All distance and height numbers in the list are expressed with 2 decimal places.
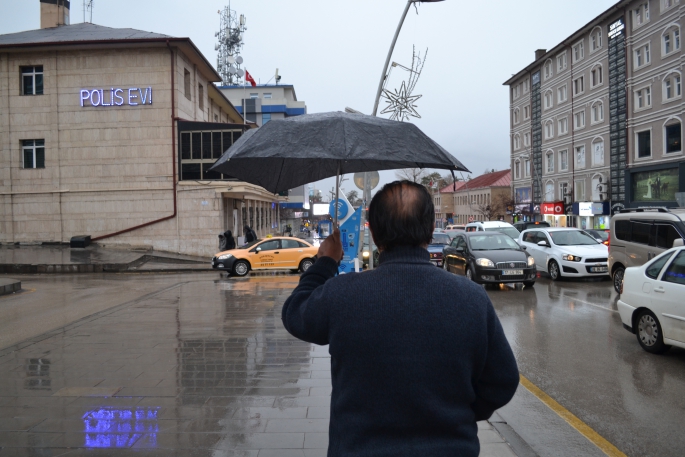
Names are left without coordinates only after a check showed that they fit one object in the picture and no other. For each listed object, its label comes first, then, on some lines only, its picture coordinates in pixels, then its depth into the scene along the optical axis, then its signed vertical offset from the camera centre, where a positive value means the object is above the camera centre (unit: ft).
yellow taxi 70.90 -3.41
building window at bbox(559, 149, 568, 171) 174.29 +19.51
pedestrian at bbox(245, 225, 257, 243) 88.90 -0.83
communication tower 247.50 +83.29
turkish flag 207.17 +55.97
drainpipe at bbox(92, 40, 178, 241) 93.86 +13.87
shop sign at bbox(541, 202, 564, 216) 165.68 +4.46
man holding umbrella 6.29 -1.47
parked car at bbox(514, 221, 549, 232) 108.88 -0.15
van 41.55 -1.00
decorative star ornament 62.13 +13.57
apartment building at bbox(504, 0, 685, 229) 124.36 +27.77
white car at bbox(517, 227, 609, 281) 54.70 -2.87
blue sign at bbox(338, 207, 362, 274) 46.37 -0.68
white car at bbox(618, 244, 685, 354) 23.52 -3.51
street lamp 57.36 +18.07
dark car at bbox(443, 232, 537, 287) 48.96 -3.07
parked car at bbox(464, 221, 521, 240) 84.07 -0.36
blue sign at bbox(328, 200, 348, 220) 44.91 +1.42
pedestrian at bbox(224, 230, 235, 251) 86.17 -1.51
